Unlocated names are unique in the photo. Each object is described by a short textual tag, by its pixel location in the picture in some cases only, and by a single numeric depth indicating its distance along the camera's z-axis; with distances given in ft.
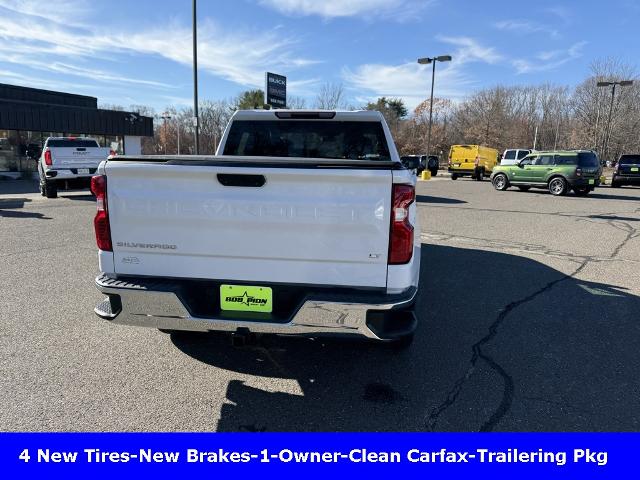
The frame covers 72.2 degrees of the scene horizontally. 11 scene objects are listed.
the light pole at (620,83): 98.66
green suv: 59.62
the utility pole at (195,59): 50.03
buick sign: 79.92
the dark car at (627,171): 74.79
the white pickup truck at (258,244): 8.61
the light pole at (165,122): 201.92
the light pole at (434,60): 93.04
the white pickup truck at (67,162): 46.06
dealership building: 75.36
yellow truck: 97.25
